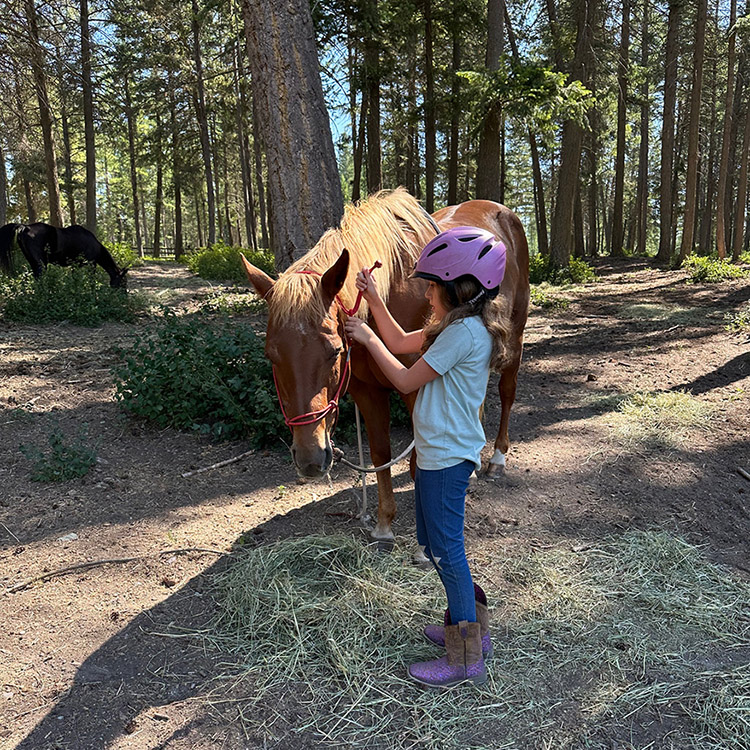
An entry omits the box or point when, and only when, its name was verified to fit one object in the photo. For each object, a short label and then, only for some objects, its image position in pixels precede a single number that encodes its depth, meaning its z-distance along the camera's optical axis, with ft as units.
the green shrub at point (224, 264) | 53.73
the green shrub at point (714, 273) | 47.24
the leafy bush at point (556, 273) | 50.78
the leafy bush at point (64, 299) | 30.40
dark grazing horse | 35.70
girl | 7.09
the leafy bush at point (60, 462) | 13.78
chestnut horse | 7.72
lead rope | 9.12
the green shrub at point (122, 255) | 66.84
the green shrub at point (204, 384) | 15.89
